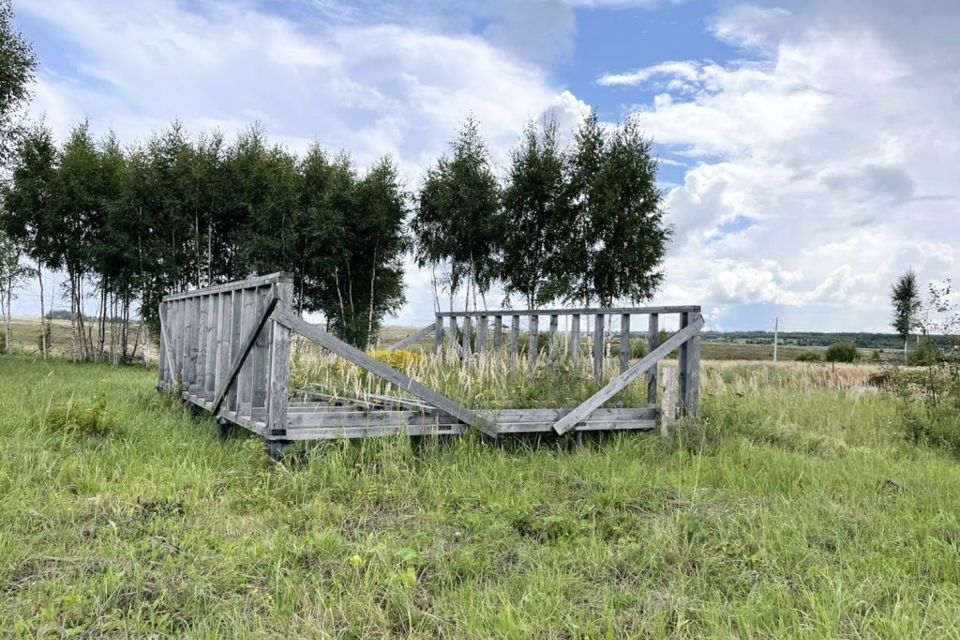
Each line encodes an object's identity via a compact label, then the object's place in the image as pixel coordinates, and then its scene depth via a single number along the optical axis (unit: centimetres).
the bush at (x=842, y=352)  2684
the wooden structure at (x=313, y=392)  515
